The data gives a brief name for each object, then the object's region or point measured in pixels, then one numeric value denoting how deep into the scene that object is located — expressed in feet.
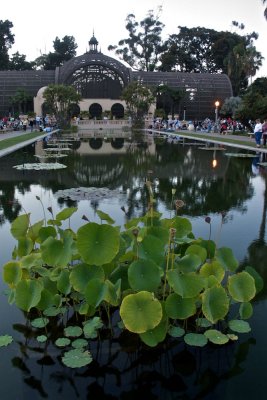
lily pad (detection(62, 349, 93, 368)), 10.48
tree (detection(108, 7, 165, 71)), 276.82
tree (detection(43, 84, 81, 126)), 131.44
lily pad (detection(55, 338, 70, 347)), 11.40
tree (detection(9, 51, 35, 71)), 271.41
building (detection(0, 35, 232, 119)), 213.46
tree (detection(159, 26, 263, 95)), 250.37
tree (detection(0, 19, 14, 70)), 265.13
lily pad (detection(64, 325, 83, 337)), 11.82
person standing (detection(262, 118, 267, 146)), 75.10
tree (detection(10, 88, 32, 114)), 198.39
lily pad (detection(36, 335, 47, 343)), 11.71
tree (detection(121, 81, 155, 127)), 159.94
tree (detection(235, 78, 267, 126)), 93.09
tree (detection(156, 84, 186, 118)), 194.18
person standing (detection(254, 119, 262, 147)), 73.10
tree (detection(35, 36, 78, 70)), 281.13
